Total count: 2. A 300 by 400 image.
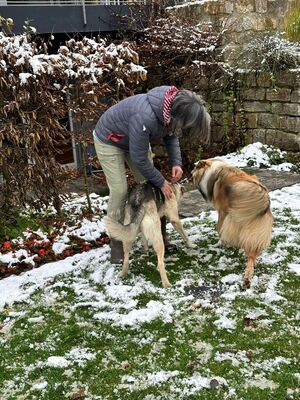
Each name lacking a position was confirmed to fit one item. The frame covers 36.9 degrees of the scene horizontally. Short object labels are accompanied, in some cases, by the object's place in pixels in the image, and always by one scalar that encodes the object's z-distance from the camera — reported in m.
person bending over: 3.51
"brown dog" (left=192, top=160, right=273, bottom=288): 3.84
